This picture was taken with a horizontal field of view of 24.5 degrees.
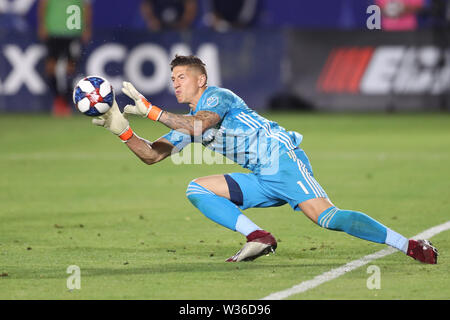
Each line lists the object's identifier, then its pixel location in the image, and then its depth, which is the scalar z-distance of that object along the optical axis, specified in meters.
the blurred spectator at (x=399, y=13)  25.38
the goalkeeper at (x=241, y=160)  7.40
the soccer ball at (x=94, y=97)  7.64
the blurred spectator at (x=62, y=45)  23.23
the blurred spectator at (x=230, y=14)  27.69
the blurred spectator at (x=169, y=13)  27.91
